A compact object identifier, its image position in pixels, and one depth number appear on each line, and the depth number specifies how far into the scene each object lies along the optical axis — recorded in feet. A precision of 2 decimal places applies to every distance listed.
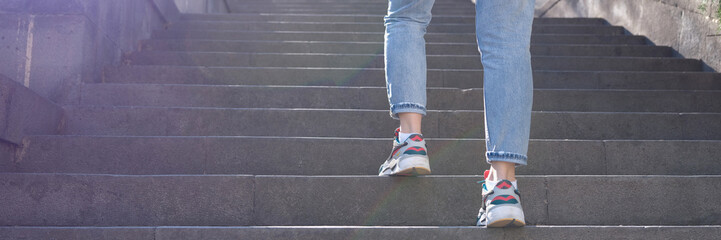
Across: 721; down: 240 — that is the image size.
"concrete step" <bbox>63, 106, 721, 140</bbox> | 12.34
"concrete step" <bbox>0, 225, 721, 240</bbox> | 7.74
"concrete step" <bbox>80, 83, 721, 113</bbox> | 13.83
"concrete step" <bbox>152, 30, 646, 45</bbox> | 21.18
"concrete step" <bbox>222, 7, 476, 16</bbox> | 31.50
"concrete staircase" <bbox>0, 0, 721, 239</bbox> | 8.64
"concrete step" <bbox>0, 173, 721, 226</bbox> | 8.69
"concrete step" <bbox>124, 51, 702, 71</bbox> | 17.76
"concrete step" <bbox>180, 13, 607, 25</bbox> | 24.62
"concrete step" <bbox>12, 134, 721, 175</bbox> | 10.57
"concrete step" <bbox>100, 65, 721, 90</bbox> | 15.84
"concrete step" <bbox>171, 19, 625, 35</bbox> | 23.18
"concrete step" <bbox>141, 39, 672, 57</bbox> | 19.39
